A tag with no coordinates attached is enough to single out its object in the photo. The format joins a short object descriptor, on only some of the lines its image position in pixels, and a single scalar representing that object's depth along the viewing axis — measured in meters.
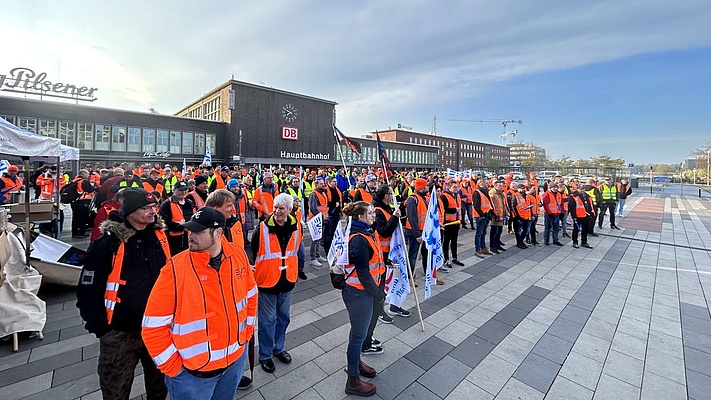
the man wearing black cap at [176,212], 4.64
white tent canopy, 5.46
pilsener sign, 32.16
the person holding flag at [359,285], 3.03
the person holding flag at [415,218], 6.32
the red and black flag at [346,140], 7.56
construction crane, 177.88
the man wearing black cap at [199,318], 1.90
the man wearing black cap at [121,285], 2.26
